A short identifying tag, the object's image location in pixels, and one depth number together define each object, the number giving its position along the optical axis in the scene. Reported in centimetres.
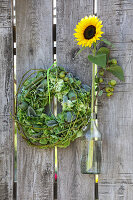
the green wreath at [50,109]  114
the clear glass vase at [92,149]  115
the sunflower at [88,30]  104
